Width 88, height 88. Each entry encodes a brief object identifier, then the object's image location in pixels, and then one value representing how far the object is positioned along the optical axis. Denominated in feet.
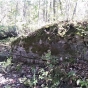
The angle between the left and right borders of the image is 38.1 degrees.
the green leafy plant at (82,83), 9.46
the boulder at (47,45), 13.27
